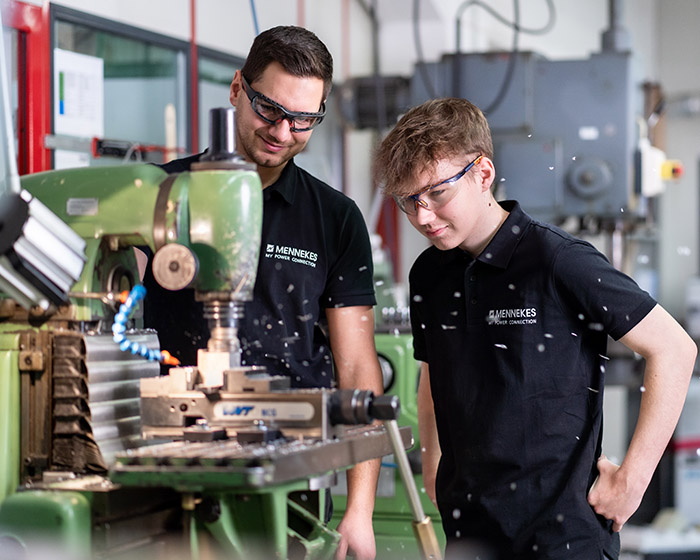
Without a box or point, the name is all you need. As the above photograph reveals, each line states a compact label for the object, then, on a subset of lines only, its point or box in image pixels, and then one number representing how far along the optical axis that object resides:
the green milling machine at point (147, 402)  1.95
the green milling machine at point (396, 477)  3.57
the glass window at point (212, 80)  4.24
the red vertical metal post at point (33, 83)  3.37
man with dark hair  2.48
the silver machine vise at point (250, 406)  2.02
